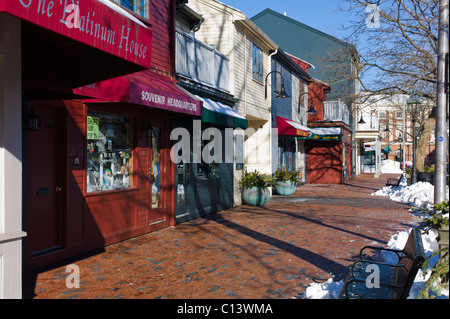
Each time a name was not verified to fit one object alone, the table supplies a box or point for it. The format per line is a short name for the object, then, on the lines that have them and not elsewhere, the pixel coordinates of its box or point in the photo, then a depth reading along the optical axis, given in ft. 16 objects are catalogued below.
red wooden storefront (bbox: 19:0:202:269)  21.31
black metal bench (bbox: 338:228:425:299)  12.41
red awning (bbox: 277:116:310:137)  62.85
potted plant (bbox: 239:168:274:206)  48.26
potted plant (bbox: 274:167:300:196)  59.65
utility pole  22.02
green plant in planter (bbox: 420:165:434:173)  74.32
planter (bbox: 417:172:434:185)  65.57
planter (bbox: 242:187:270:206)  48.21
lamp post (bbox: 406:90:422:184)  54.93
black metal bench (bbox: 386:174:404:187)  64.68
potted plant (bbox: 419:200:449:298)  11.00
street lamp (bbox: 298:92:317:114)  74.08
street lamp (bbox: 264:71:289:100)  56.18
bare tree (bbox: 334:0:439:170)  53.16
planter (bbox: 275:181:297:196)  60.61
